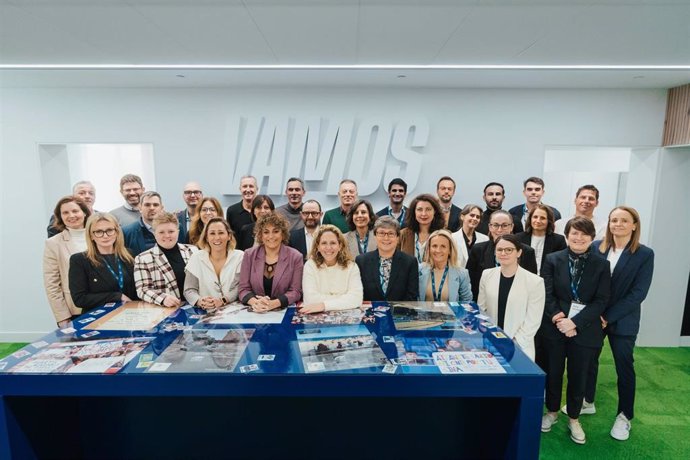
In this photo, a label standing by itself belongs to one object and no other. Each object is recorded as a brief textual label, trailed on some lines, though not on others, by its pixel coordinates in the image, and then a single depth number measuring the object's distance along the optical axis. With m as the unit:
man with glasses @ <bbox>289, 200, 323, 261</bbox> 3.62
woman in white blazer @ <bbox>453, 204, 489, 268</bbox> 3.50
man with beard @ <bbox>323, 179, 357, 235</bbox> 3.87
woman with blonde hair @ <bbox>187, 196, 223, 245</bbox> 3.53
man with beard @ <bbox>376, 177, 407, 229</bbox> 3.93
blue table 1.71
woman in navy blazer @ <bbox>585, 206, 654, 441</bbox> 2.87
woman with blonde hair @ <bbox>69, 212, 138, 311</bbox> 2.65
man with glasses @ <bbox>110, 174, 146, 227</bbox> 4.00
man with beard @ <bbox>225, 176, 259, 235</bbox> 4.13
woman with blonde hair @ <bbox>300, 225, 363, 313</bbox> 2.58
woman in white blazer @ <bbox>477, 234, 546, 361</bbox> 2.66
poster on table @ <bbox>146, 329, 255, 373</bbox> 1.75
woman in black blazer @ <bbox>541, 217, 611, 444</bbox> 2.73
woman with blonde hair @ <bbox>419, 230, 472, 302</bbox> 2.73
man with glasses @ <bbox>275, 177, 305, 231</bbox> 4.06
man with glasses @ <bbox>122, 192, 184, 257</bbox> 3.57
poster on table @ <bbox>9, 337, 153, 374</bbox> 1.74
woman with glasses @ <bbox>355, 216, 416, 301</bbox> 2.71
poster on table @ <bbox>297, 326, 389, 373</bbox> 1.78
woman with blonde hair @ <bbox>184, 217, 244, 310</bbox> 2.77
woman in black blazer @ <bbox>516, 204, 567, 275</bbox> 3.22
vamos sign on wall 4.62
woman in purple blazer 2.70
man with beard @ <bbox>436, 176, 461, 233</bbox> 4.07
